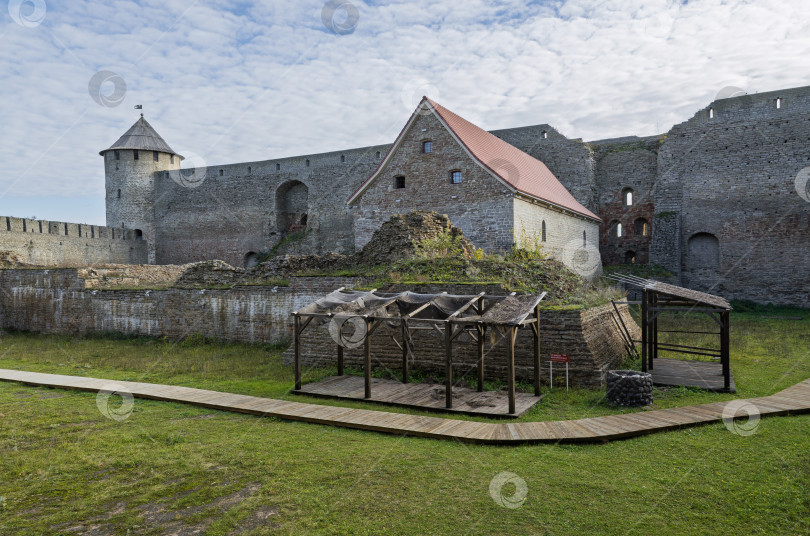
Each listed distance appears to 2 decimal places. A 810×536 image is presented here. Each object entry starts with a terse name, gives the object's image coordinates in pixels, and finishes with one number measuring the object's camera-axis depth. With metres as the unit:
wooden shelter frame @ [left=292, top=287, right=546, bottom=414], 9.14
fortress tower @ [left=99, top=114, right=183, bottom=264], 39.34
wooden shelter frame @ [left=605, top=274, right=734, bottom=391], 10.20
